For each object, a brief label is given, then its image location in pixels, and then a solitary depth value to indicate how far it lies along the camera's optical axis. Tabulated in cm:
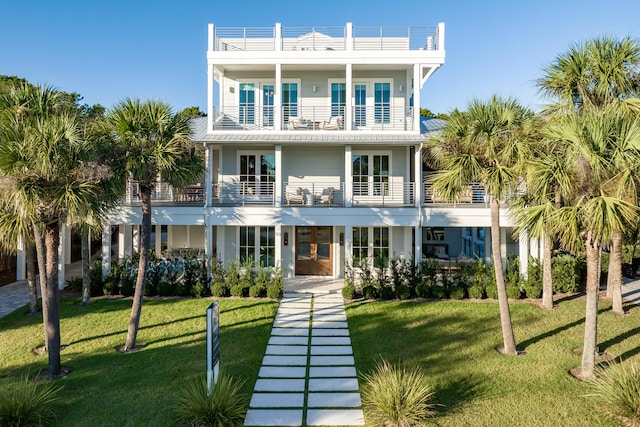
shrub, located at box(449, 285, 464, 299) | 1296
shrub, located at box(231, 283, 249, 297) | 1328
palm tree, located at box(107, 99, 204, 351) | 873
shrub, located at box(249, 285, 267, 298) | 1320
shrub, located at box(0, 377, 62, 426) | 582
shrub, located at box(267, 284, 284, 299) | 1303
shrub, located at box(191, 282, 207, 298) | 1330
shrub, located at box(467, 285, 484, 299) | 1294
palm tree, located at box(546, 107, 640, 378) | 668
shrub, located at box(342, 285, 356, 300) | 1305
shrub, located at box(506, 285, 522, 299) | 1284
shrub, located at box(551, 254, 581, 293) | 1329
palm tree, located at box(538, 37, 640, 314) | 970
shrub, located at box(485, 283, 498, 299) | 1285
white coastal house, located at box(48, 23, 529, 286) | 1514
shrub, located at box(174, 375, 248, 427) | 581
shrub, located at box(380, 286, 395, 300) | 1298
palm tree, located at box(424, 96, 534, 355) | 823
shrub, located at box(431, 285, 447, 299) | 1303
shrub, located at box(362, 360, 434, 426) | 582
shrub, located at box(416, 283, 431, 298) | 1305
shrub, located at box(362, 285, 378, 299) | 1302
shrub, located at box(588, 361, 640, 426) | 575
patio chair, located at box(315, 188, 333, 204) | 1575
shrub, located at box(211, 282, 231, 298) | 1330
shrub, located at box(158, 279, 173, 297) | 1338
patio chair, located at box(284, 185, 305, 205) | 1532
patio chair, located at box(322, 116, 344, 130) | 1566
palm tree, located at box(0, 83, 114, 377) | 712
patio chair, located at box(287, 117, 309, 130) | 1590
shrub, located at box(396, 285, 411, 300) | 1291
